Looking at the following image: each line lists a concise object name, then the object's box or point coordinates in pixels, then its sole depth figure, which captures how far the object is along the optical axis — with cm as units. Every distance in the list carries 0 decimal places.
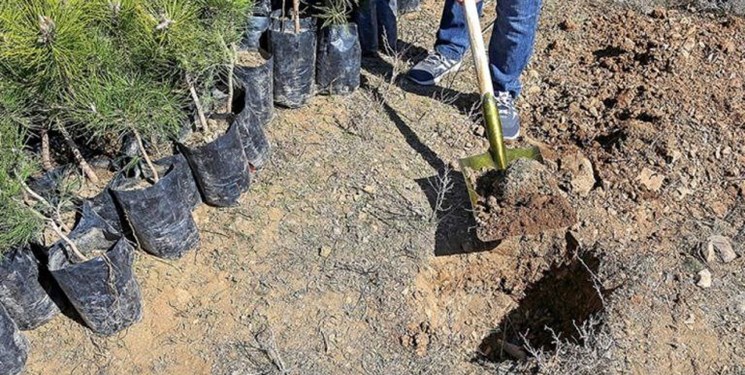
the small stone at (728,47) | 316
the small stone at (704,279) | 231
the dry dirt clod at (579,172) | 264
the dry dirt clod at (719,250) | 240
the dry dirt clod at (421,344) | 229
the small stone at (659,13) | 350
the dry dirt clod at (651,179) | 264
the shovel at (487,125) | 258
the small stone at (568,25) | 351
